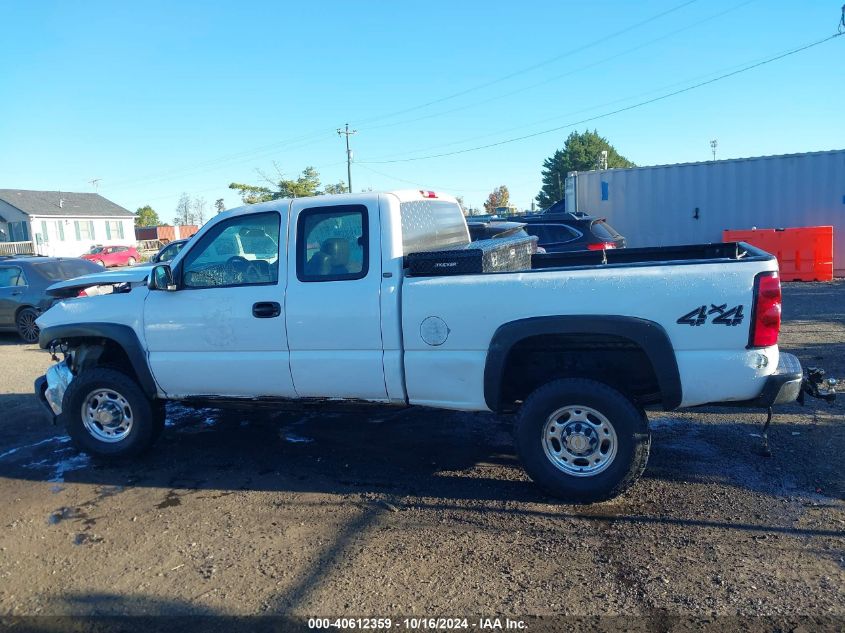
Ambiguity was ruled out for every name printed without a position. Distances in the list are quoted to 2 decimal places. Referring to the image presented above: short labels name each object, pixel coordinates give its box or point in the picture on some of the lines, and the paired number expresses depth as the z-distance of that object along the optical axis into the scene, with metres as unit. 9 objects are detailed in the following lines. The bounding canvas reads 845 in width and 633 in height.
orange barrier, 15.38
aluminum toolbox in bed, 4.30
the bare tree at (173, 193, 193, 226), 98.31
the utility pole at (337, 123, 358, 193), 46.50
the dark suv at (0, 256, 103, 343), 11.70
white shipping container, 16.28
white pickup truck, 3.91
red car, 34.45
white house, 48.56
